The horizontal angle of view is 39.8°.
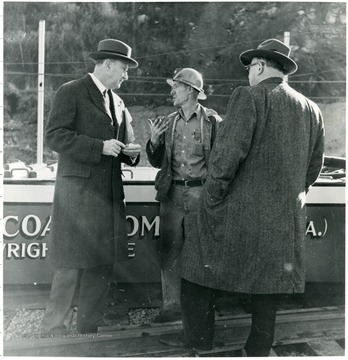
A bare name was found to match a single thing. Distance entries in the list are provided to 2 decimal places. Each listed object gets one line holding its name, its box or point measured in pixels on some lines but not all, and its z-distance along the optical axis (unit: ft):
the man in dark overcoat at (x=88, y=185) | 8.23
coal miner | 9.02
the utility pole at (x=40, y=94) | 9.78
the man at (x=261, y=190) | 6.82
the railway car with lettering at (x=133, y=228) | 9.51
